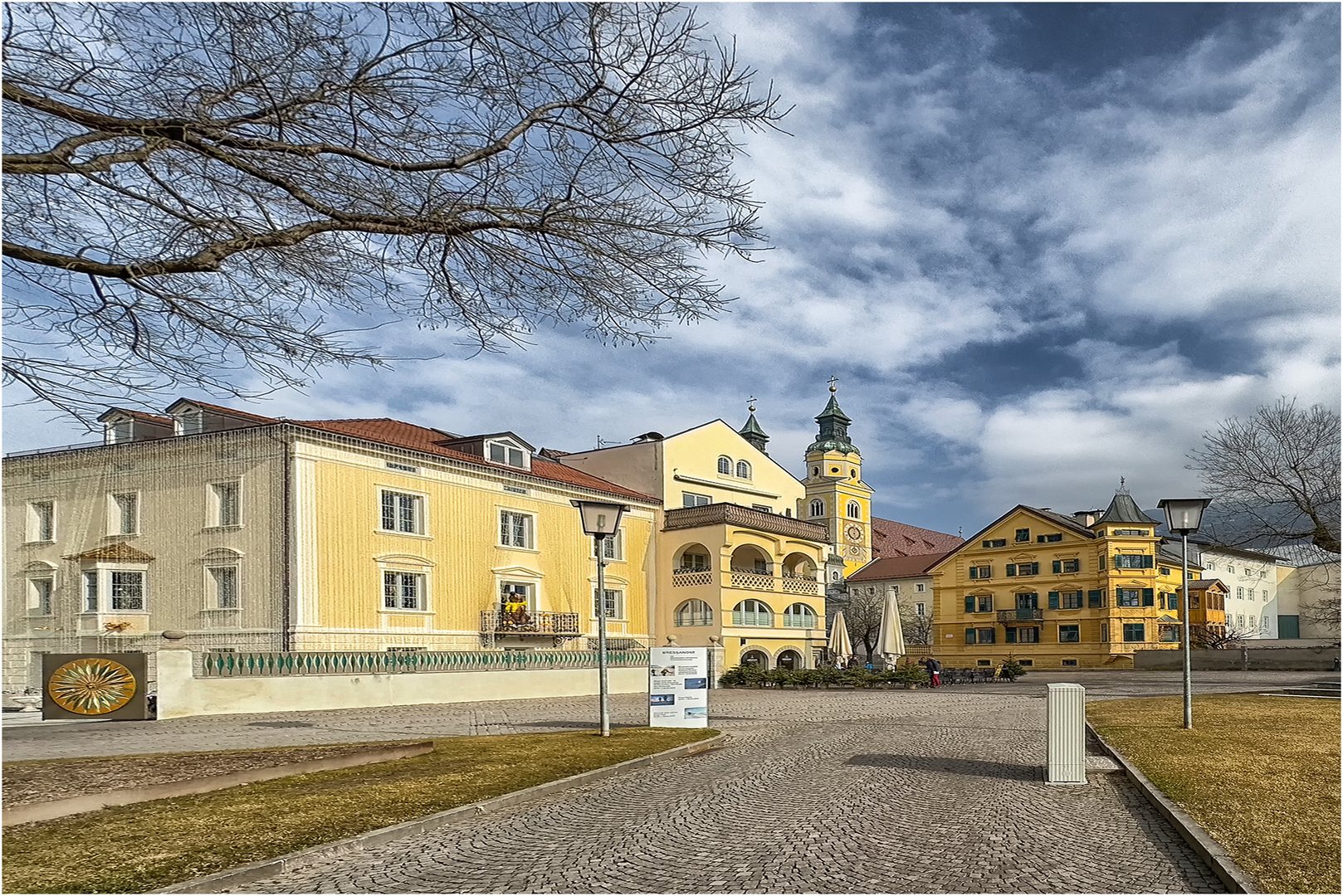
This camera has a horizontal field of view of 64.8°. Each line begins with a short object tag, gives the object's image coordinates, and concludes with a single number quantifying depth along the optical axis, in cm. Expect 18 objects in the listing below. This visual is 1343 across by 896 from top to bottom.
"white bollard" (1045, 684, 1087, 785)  1112
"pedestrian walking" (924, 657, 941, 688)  3856
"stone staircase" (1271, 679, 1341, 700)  2640
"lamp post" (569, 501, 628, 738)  1680
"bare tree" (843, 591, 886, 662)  8000
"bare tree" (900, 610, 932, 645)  8038
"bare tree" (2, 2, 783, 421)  754
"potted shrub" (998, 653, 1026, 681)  4650
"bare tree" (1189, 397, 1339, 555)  2995
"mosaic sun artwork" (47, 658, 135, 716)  2058
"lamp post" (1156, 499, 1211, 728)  1717
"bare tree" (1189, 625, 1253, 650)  6356
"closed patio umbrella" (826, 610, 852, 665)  4153
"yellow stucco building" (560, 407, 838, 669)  4181
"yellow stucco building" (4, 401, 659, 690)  2858
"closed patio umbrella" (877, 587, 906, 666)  3978
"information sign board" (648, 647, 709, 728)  1814
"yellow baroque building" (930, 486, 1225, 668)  6488
